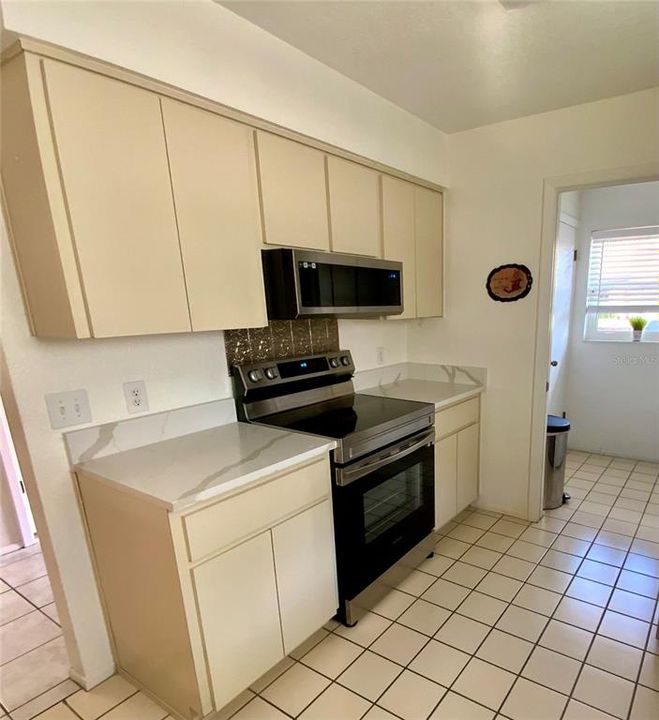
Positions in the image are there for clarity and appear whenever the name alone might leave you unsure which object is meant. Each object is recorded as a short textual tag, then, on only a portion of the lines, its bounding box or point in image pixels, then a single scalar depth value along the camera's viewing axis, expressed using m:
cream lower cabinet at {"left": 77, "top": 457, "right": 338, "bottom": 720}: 1.31
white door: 3.44
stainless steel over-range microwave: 1.75
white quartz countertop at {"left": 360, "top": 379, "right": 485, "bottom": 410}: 2.45
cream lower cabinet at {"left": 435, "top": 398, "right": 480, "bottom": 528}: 2.41
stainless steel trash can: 2.85
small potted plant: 3.44
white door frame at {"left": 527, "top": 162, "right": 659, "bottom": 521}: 2.25
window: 3.41
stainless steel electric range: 1.79
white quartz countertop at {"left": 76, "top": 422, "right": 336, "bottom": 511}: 1.29
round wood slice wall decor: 2.55
